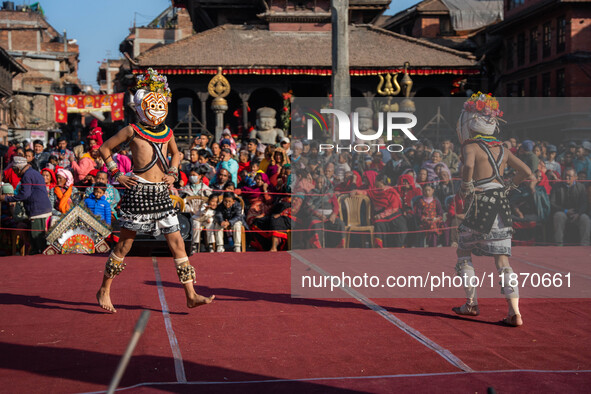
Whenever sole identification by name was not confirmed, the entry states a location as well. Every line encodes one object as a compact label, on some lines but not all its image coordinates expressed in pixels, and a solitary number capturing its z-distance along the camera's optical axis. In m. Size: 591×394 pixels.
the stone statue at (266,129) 25.42
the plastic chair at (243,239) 13.27
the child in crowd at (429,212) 13.62
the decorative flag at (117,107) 38.69
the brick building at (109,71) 86.12
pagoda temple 32.19
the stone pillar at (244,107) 33.25
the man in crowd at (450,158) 15.09
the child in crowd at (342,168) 13.79
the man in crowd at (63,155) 16.91
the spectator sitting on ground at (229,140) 18.64
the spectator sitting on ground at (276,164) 14.28
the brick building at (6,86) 48.62
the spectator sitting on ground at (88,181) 13.48
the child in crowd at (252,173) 14.02
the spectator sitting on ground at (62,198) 13.41
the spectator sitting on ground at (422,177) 13.76
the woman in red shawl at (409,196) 13.75
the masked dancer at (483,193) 7.53
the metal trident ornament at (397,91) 26.45
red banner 38.81
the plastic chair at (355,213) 13.65
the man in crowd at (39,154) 17.31
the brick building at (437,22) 56.12
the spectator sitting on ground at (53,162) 16.03
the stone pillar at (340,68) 17.92
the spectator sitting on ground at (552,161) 15.06
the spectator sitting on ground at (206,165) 14.31
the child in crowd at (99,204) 12.98
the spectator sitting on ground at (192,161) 14.51
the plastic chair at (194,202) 13.45
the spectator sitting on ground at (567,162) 14.96
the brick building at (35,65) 60.64
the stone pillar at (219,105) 26.33
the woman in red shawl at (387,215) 13.65
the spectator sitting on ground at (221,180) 13.69
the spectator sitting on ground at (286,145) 17.08
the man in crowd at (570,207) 13.73
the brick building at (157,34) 60.84
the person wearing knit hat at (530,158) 14.49
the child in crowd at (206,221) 13.10
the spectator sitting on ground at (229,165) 14.42
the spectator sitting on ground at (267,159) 15.27
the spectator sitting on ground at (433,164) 13.87
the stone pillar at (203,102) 33.72
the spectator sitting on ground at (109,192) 13.19
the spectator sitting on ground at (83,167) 14.96
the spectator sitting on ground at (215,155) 15.49
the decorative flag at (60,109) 38.79
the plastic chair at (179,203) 12.21
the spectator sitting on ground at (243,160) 15.64
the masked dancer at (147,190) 7.65
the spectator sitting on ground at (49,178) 14.18
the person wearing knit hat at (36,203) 12.91
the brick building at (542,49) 38.09
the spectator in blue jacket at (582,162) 14.72
